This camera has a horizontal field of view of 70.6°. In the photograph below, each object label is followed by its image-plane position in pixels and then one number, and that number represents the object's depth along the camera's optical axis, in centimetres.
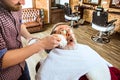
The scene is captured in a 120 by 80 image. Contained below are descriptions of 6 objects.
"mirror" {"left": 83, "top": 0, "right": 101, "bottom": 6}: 303
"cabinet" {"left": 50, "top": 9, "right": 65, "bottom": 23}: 345
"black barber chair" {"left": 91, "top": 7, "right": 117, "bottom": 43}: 226
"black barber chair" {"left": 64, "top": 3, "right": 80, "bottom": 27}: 305
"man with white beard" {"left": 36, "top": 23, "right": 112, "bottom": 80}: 56
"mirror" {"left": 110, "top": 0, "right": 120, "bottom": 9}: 264
